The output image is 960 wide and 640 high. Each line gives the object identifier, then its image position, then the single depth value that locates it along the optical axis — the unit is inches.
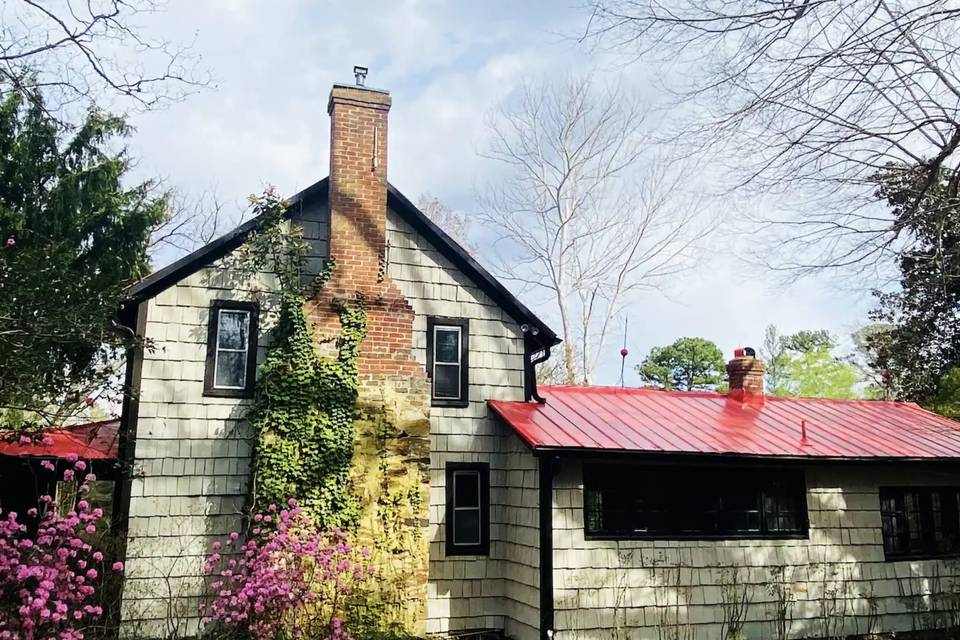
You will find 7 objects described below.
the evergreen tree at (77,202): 678.5
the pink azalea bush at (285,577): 377.1
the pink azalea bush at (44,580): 295.9
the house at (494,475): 430.0
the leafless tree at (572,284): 1048.2
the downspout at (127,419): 429.4
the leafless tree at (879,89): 282.8
